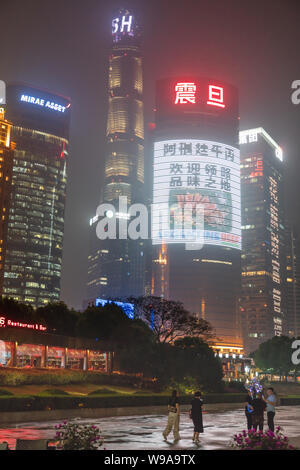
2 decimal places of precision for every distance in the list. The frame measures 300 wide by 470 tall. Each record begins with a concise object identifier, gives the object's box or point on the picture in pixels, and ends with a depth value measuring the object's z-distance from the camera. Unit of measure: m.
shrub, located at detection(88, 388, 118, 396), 47.51
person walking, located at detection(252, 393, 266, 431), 24.08
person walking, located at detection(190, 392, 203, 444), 22.72
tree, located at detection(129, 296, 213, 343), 104.94
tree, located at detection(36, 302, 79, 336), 101.00
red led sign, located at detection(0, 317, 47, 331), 61.56
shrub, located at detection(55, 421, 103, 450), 14.09
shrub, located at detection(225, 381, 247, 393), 75.94
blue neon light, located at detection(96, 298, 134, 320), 132.75
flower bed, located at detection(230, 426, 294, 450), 13.29
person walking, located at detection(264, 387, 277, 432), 25.37
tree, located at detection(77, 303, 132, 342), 89.69
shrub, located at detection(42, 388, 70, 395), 41.28
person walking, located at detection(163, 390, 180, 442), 23.59
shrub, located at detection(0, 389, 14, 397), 38.03
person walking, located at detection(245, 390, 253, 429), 24.61
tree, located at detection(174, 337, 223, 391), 70.56
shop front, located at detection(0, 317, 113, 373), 62.41
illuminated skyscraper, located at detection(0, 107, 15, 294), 167.00
